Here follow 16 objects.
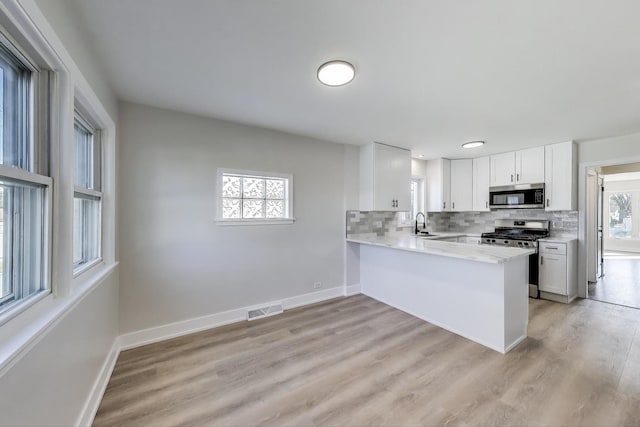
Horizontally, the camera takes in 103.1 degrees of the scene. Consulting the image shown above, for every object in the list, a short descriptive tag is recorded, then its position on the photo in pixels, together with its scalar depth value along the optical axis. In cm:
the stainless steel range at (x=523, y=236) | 388
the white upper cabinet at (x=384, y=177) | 389
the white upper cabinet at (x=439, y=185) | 492
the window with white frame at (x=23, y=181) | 99
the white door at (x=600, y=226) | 450
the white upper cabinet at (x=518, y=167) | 400
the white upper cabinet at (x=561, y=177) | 370
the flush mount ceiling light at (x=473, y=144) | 378
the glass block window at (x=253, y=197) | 296
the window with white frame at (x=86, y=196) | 171
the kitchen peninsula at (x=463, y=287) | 238
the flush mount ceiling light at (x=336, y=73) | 183
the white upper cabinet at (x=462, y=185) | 484
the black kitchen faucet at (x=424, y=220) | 514
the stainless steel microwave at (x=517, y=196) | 398
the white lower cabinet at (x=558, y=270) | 359
